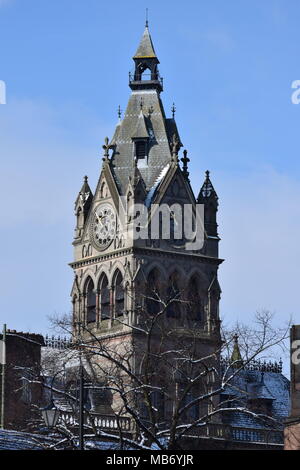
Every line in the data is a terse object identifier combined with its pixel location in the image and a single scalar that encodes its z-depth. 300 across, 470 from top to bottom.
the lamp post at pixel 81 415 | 60.34
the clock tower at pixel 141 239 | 119.62
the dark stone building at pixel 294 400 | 60.28
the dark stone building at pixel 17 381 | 83.50
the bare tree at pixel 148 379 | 67.44
